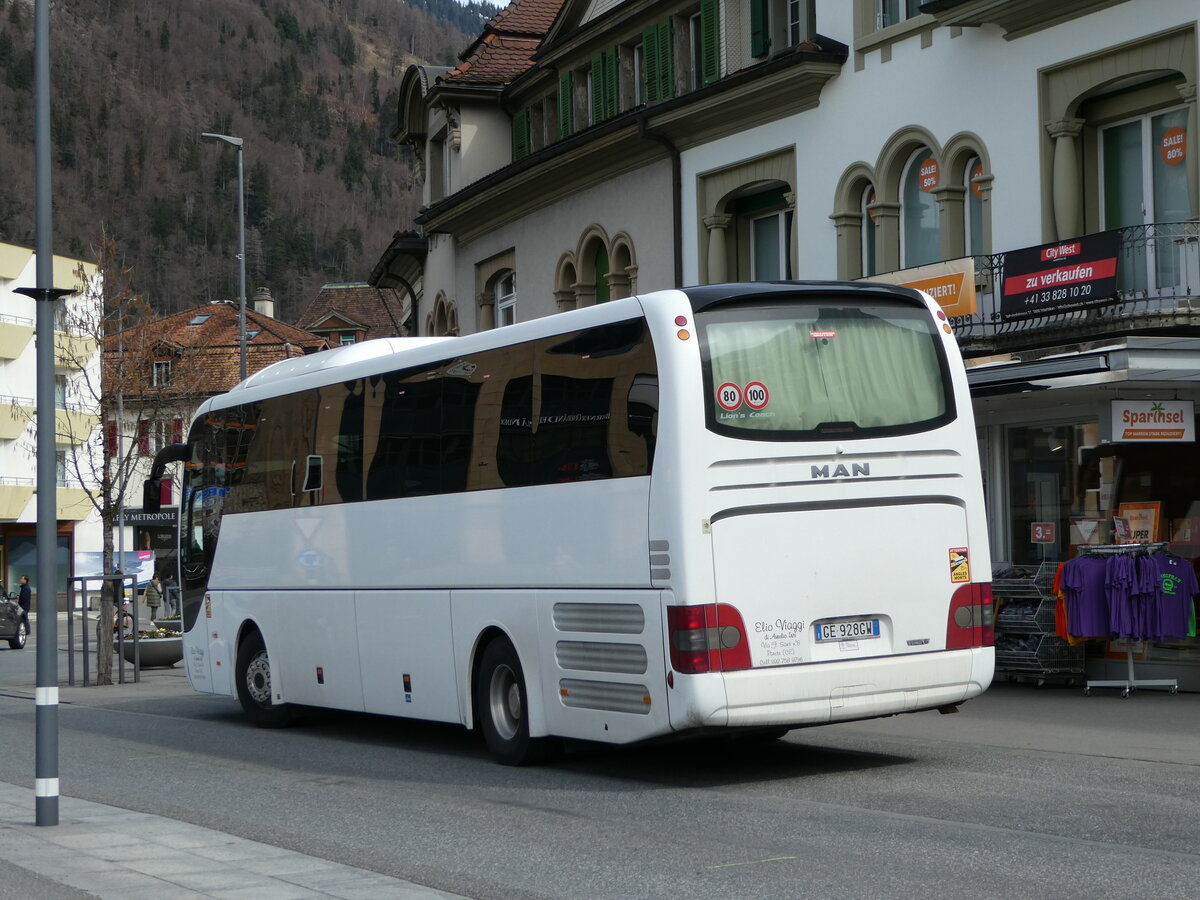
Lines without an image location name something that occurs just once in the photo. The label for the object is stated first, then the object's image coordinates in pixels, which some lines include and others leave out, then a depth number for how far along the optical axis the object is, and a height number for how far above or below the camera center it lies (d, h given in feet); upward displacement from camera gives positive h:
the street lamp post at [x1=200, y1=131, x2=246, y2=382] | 116.98 +17.04
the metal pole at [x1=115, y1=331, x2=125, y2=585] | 96.43 +8.09
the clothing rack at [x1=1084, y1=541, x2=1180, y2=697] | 55.88 -5.88
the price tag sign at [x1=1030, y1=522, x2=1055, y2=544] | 63.16 -1.15
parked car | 138.00 -7.97
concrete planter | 93.61 -7.10
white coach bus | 35.83 -0.22
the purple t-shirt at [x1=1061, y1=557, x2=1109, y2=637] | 56.44 -3.25
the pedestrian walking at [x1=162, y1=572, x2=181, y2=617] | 175.63 -8.02
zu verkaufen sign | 59.98 +8.04
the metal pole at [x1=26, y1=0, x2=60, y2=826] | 31.53 +0.70
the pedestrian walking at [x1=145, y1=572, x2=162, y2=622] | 151.74 -7.06
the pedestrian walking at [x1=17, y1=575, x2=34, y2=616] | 168.90 -7.22
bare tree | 97.76 +9.95
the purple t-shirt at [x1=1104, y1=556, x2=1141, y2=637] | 55.36 -3.20
